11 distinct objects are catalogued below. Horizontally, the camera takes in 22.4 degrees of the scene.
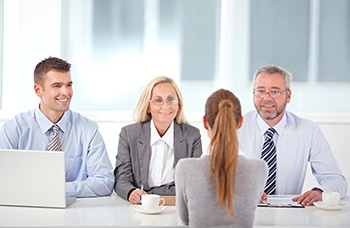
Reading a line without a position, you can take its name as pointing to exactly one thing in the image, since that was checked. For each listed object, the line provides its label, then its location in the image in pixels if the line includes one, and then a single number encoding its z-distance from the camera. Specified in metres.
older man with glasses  4.78
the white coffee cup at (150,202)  3.64
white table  3.40
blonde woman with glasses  4.42
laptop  3.64
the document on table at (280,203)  3.97
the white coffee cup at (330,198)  3.93
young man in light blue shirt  4.49
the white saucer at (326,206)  3.90
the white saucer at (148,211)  3.63
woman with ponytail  3.25
